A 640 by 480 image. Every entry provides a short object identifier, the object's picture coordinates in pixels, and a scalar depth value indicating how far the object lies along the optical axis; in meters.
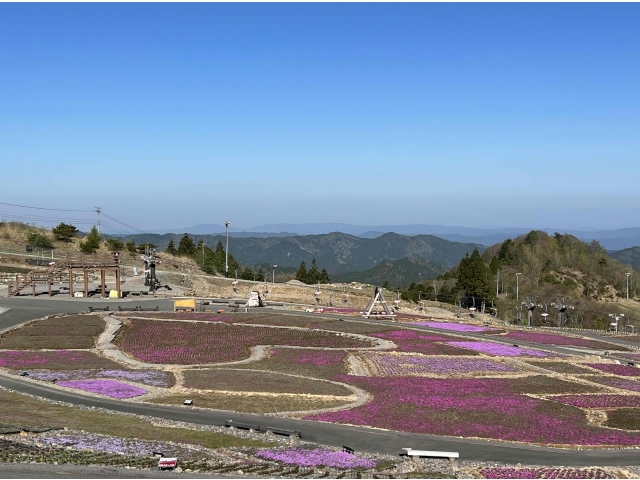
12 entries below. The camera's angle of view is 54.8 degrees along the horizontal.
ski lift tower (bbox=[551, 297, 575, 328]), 100.95
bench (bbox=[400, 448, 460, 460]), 33.09
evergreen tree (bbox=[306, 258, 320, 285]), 154.01
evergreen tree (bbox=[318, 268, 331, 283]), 157.62
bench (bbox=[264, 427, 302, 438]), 36.19
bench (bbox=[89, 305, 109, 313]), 87.24
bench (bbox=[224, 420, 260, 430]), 37.59
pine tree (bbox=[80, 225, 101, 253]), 142.00
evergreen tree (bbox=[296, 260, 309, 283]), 155.31
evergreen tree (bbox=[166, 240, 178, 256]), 164.93
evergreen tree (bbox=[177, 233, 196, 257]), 165.68
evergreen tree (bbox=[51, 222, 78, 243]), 154.88
